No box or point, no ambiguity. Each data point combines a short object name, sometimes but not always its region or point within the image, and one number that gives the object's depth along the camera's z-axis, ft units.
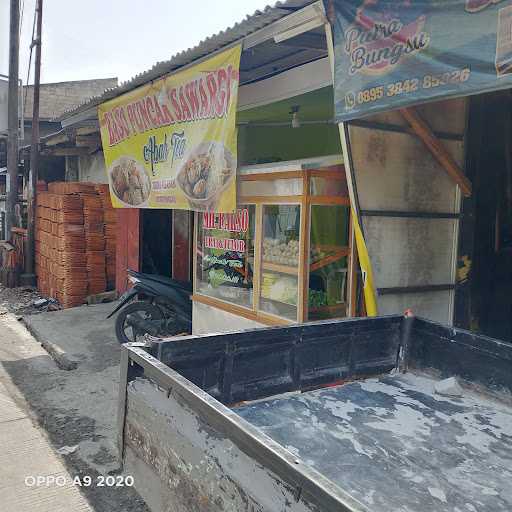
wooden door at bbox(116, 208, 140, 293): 30.53
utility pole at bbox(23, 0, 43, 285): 39.45
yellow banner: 17.21
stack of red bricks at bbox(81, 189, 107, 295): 34.24
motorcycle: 24.25
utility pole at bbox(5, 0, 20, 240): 43.32
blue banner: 9.36
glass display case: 16.47
